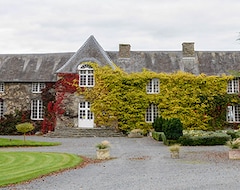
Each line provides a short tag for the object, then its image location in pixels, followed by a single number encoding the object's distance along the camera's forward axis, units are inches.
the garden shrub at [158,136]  1023.5
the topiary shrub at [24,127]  1010.7
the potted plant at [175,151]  660.1
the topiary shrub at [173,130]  916.8
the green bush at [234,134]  963.9
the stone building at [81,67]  1296.8
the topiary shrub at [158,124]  1098.3
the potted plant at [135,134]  1210.6
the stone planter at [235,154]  638.5
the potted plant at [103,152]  663.8
